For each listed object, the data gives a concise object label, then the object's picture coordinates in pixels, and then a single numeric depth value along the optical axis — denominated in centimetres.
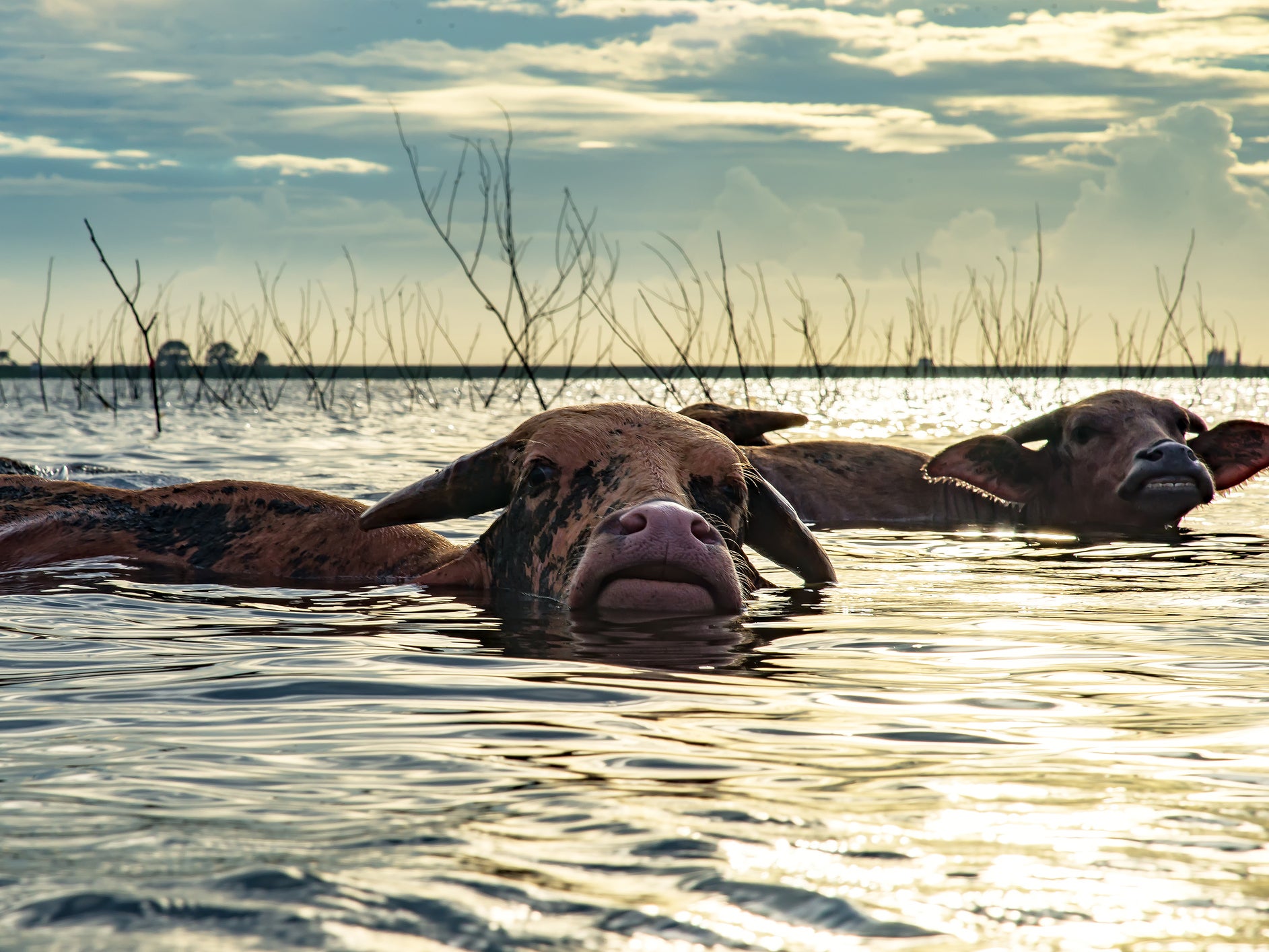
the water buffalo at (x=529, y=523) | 464
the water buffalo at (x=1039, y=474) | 996
